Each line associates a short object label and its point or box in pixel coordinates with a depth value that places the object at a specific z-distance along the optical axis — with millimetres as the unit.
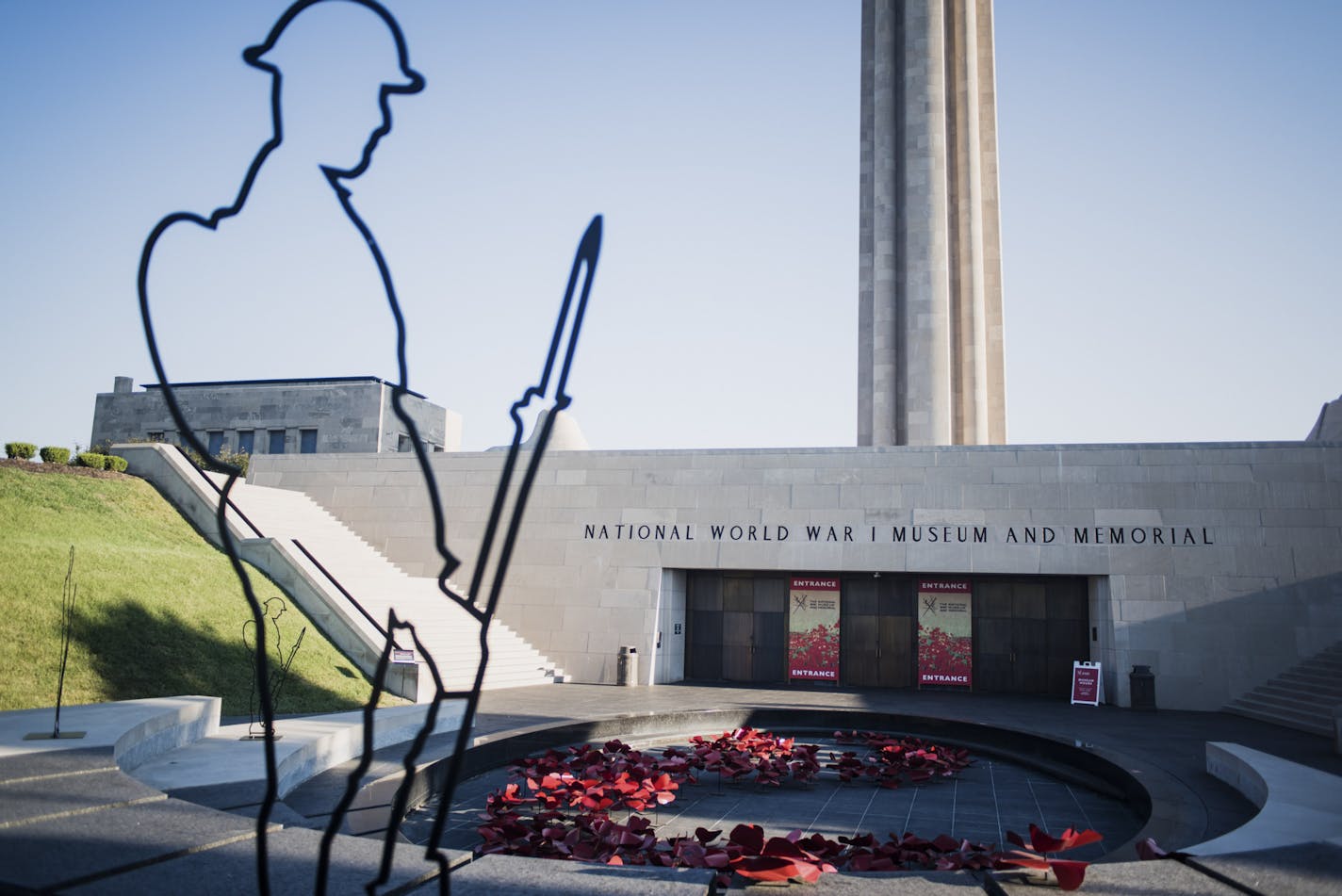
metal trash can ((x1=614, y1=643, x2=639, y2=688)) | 21484
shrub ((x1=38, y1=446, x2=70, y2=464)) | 22677
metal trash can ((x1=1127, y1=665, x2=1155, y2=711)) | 19109
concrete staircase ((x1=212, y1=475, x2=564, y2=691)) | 19281
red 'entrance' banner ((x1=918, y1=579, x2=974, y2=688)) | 21688
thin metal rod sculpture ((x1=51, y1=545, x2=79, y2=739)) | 13367
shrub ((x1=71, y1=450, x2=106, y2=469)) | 22703
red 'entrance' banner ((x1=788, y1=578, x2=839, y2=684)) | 22375
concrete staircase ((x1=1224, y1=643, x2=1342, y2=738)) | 16138
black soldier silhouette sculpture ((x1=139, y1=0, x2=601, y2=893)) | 2738
